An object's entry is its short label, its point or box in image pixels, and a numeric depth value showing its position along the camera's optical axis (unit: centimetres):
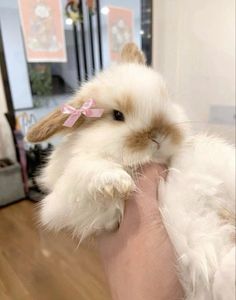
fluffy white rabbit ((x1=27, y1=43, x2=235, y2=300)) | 13
